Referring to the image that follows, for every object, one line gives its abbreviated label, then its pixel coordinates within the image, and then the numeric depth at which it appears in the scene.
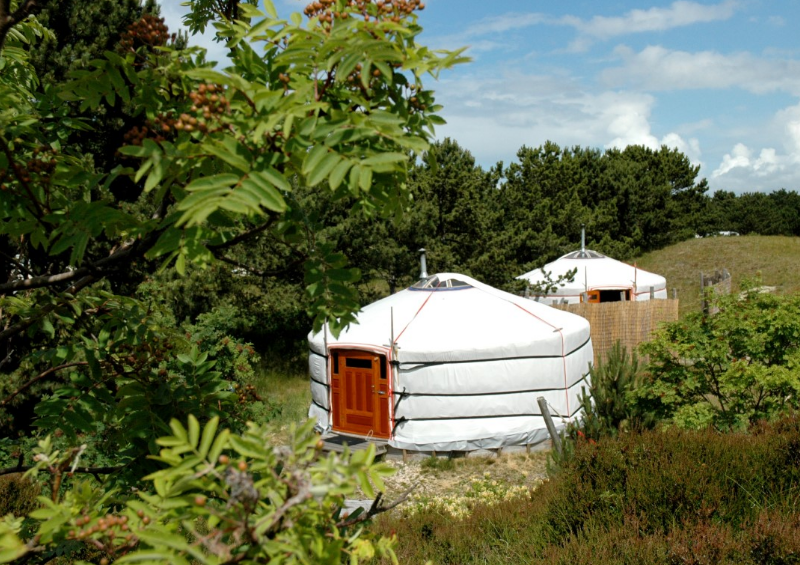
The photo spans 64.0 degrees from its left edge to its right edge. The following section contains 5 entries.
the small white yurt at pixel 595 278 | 20.14
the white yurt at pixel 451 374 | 10.56
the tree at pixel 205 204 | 1.36
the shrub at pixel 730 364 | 6.95
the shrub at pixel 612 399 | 7.69
